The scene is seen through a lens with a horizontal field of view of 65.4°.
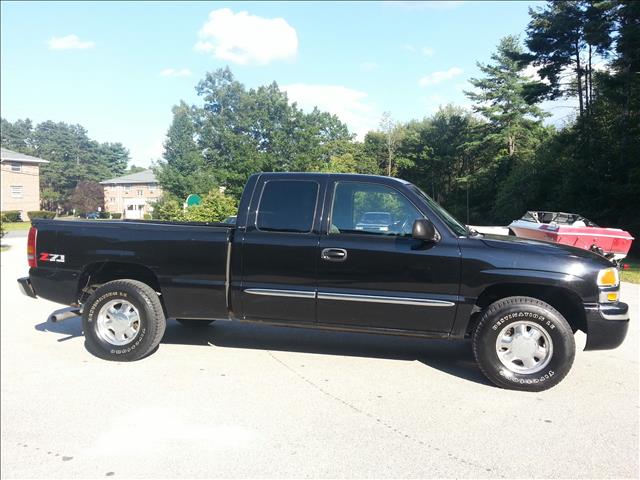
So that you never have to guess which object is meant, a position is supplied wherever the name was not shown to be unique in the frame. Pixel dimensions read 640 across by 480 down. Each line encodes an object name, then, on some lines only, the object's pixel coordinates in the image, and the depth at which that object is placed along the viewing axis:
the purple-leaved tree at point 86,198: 73.25
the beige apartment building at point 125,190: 80.69
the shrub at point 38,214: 52.06
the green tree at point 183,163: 55.22
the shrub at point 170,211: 23.25
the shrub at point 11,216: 48.65
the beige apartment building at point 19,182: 54.31
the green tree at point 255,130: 44.66
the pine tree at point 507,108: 45.53
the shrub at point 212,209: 20.33
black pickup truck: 4.48
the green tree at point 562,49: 28.94
